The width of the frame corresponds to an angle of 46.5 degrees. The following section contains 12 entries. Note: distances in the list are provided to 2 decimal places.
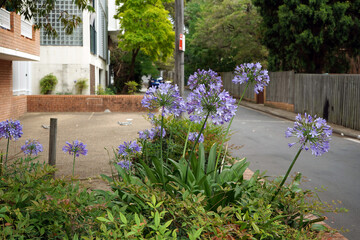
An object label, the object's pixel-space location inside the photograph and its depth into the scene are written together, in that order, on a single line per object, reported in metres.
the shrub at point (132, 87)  26.69
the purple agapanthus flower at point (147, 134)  4.63
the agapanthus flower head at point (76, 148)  4.28
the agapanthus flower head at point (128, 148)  4.16
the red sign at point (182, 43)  12.11
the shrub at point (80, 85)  21.98
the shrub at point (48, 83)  21.27
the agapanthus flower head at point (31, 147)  4.53
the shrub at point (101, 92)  22.78
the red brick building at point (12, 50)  13.14
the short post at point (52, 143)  5.88
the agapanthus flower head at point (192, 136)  4.67
